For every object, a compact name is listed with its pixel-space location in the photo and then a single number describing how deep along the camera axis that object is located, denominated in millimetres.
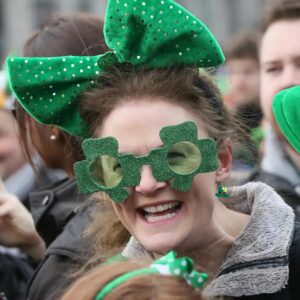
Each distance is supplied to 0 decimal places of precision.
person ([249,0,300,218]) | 5953
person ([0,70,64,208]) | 7312
